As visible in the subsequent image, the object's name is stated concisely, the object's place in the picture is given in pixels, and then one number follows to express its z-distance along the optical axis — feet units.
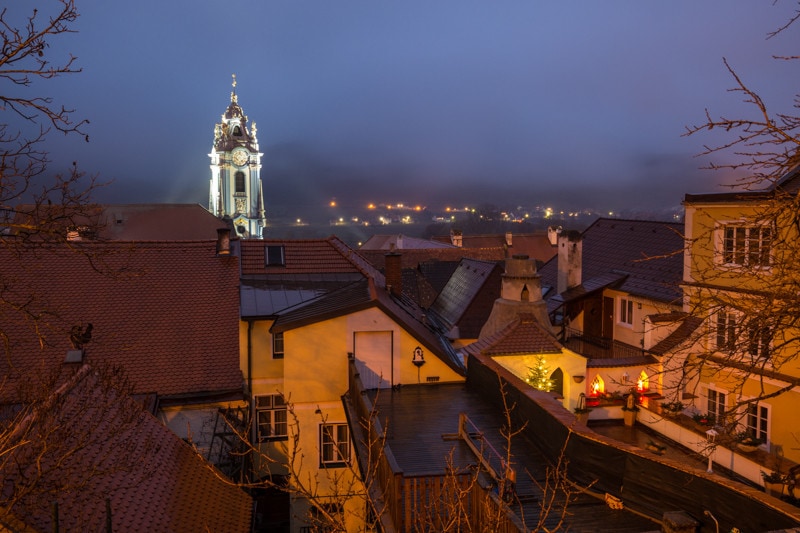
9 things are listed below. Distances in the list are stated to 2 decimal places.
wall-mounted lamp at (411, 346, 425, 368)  56.29
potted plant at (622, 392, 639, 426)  65.19
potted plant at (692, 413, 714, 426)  57.21
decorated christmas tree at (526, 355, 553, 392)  56.44
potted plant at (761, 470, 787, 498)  43.34
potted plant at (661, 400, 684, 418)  60.14
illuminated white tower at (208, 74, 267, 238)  361.71
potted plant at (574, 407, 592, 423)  60.34
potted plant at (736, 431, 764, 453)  51.11
